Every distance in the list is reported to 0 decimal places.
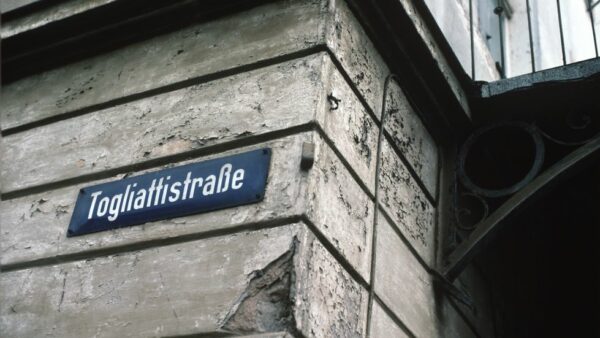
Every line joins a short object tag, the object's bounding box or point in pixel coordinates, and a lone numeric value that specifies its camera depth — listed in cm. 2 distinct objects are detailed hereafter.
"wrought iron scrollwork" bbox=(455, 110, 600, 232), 378
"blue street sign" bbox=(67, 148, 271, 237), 280
